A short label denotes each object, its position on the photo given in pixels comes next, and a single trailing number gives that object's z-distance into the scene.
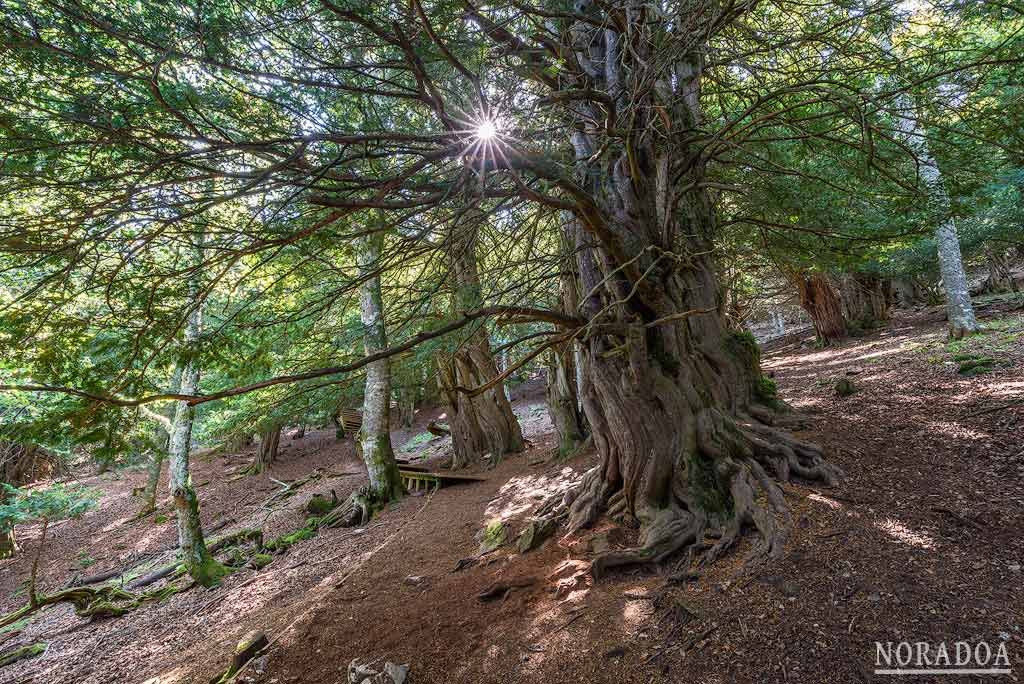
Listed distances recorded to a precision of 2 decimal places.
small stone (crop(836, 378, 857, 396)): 6.81
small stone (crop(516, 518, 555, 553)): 4.74
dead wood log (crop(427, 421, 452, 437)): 11.37
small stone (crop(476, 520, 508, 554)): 5.19
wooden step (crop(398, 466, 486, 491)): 8.93
